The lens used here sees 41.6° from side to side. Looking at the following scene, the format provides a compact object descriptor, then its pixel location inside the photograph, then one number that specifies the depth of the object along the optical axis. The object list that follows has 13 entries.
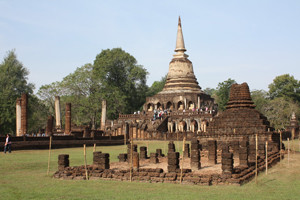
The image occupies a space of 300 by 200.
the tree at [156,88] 65.75
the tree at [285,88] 64.38
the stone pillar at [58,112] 35.75
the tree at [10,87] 40.59
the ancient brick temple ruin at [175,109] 39.72
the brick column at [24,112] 30.02
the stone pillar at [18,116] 31.09
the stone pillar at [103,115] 40.59
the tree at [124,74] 58.09
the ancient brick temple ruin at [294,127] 41.40
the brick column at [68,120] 34.39
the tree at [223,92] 57.22
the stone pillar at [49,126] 32.29
